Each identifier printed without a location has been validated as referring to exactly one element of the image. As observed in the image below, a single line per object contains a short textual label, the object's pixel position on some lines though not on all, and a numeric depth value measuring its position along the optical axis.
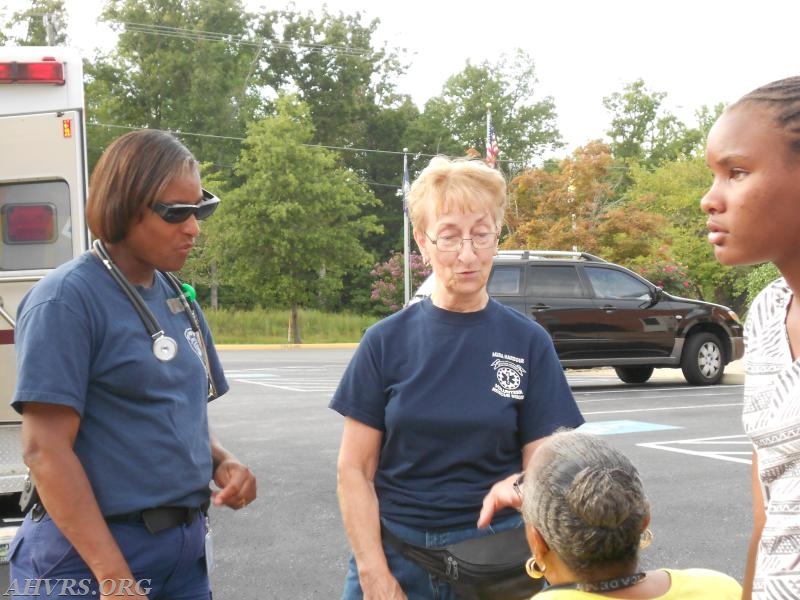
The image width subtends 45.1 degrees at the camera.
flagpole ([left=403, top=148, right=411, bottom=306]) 32.44
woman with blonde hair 2.46
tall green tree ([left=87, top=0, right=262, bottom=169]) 51.50
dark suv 15.38
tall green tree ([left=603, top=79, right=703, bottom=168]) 64.69
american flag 26.31
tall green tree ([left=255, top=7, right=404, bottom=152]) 57.84
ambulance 5.46
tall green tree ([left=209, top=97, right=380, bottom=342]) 37.69
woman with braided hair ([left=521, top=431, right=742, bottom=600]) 1.88
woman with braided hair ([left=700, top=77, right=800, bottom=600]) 1.60
